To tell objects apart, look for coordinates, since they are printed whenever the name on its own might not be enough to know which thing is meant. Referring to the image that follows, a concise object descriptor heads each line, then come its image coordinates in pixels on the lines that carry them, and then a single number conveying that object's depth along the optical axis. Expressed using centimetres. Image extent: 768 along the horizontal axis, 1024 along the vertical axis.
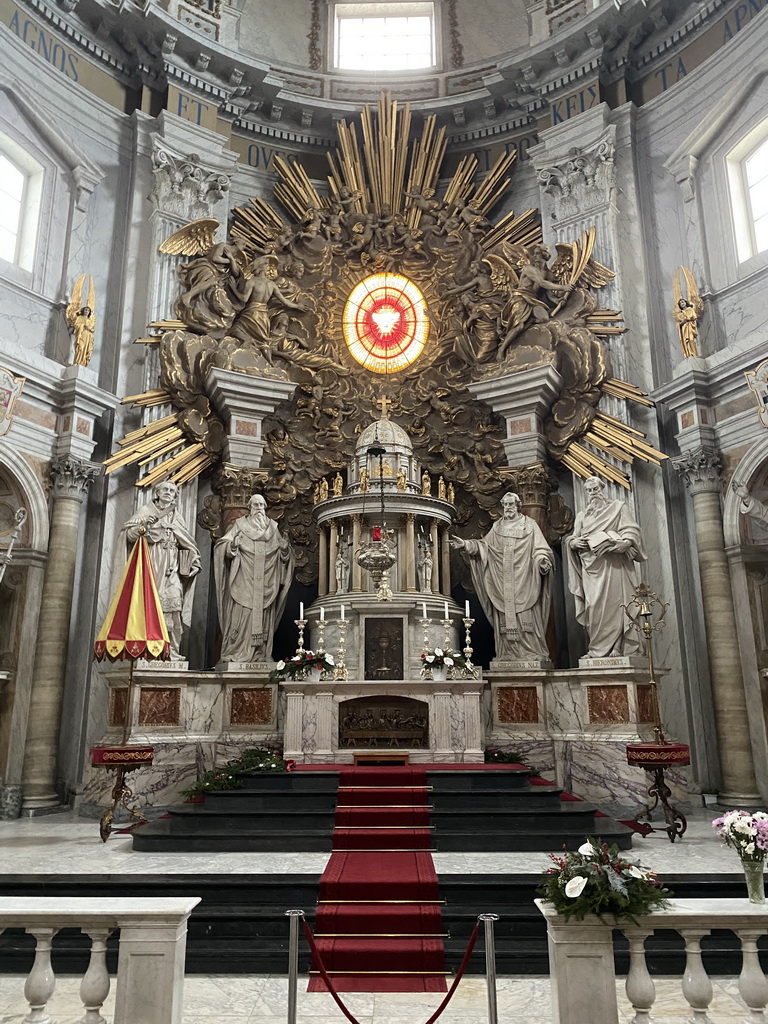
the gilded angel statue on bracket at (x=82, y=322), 1208
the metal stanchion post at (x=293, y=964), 391
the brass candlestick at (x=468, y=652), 1080
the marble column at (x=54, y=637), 1076
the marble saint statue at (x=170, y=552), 1124
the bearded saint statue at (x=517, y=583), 1177
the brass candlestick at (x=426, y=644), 1070
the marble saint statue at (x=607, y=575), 1080
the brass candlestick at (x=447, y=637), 1158
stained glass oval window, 1502
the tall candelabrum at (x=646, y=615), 908
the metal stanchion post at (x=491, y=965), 378
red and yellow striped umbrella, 878
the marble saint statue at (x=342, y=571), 1226
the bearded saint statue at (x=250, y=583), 1188
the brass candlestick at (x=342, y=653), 1080
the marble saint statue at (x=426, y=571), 1216
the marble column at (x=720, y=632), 1037
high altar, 1080
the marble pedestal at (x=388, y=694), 1023
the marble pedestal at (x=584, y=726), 1009
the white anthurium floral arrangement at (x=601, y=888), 398
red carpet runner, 532
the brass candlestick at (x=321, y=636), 1167
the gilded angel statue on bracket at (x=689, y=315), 1177
